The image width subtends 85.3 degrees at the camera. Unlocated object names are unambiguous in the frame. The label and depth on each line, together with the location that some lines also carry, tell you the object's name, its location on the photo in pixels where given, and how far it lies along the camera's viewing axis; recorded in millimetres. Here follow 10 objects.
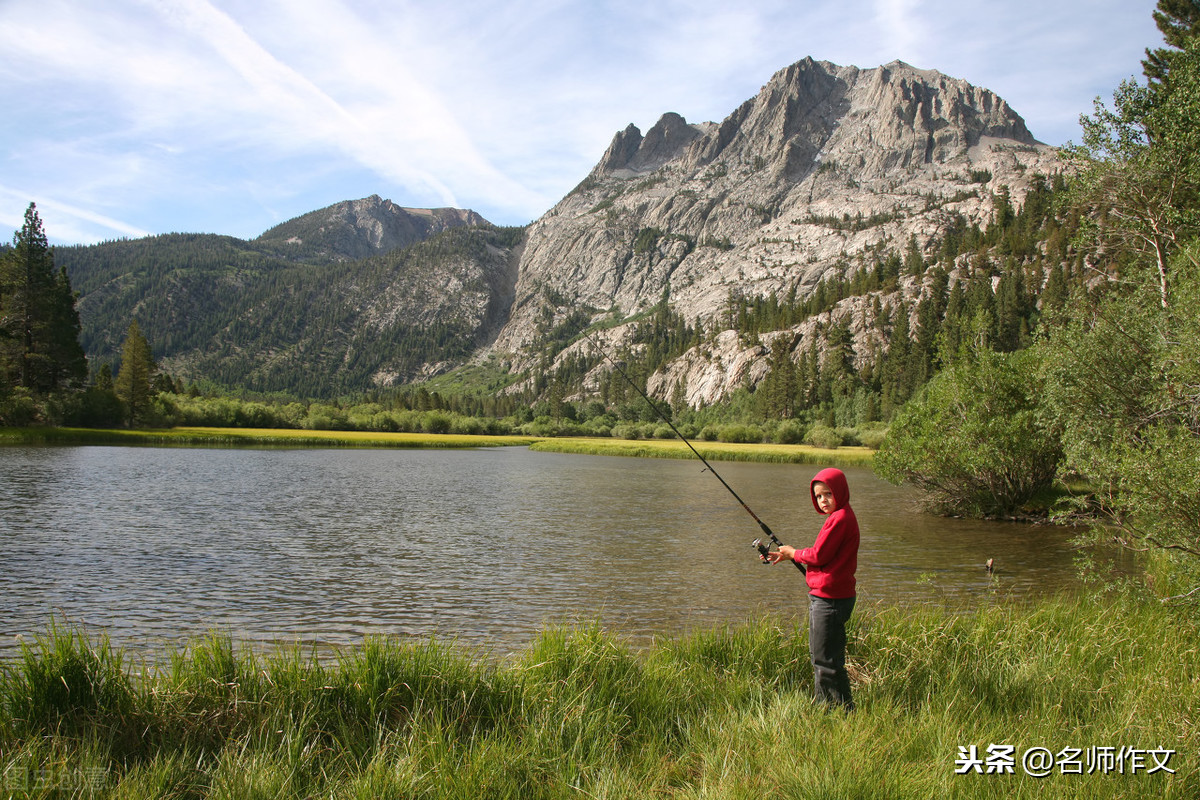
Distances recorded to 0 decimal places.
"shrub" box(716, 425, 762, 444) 94938
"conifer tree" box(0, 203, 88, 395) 62625
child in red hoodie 6273
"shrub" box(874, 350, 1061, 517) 24156
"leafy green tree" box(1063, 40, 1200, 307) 15078
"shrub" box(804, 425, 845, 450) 79312
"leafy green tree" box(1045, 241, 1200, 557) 9062
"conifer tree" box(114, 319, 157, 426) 72375
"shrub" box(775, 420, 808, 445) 89750
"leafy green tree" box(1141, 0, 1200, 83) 21062
